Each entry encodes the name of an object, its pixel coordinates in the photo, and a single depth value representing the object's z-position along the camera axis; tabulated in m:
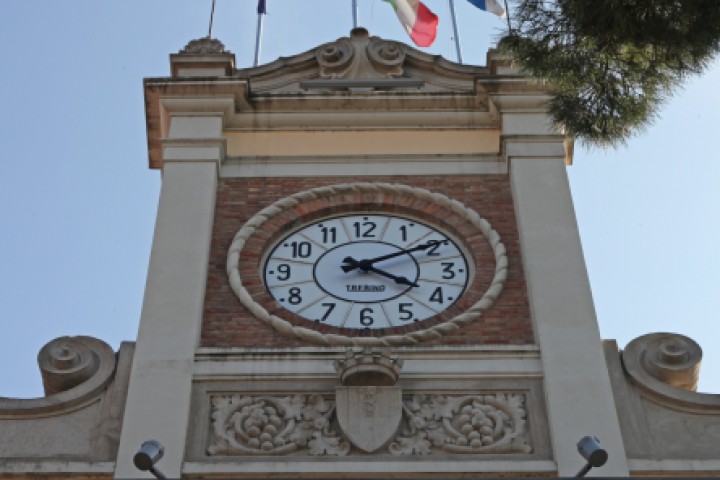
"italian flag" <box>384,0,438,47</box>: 18.39
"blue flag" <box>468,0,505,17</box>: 18.58
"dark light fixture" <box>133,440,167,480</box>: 10.77
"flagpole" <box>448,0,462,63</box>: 18.20
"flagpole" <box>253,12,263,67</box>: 18.20
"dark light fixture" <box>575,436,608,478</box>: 10.67
